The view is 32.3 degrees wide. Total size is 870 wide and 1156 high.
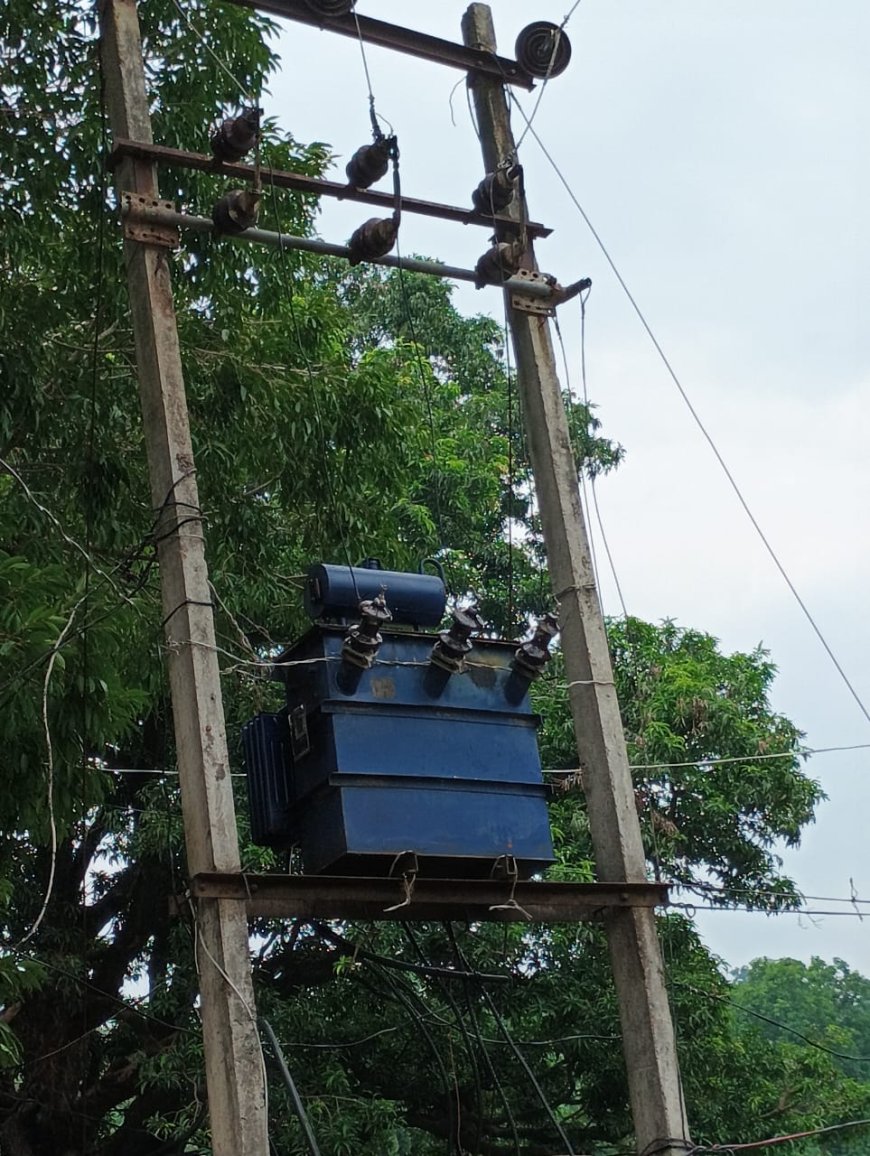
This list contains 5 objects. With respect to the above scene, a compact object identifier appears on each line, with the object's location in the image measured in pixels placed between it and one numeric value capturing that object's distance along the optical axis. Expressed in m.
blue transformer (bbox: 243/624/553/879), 4.93
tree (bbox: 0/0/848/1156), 8.21
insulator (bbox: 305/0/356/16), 6.13
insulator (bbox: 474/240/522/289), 6.14
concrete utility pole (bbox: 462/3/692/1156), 5.07
